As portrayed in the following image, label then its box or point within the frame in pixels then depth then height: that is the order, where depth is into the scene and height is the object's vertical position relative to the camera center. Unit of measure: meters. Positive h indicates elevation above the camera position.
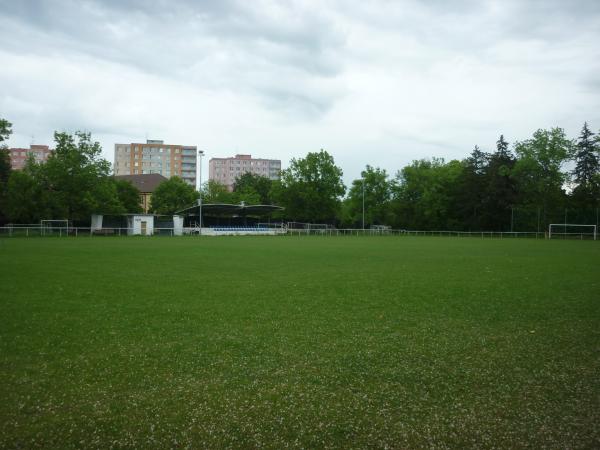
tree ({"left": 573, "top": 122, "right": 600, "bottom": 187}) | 64.62 +10.58
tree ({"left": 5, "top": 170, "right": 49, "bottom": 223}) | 52.56 +2.12
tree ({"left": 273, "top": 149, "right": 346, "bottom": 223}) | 79.50 +6.60
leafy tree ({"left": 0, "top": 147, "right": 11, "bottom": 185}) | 59.97 +7.45
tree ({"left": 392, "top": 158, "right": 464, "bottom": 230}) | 72.75 +5.02
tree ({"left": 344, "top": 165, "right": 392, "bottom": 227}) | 83.94 +6.08
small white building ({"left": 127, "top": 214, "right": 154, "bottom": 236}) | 53.41 -0.73
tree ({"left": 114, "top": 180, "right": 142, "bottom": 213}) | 76.69 +4.53
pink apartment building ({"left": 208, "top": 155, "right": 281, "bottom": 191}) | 162.75 +21.60
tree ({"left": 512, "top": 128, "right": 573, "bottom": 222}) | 59.47 +9.00
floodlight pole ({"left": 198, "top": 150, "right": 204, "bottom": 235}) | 55.06 +8.78
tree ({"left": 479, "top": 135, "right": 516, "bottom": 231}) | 64.56 +4.43
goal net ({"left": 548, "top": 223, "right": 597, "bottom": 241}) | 48.16 -0.32
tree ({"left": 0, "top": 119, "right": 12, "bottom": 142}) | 39.76 +8.48
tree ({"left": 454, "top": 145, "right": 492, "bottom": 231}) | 66.44 +4.87
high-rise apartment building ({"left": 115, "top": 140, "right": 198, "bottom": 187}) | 130.62 +19.28
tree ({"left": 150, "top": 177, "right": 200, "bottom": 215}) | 83.25 +4.53
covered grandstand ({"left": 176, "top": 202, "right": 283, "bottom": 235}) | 63.78 +0.71
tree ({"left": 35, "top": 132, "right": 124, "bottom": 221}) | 53.00 +5.09
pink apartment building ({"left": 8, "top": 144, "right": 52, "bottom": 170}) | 143.38 +21.88
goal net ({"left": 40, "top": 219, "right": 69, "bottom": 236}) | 46.19 -1.32
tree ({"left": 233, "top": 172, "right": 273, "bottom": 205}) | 101.57 +9.29
